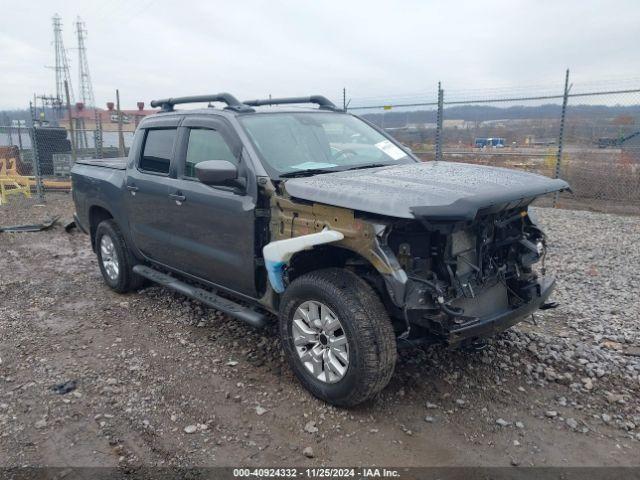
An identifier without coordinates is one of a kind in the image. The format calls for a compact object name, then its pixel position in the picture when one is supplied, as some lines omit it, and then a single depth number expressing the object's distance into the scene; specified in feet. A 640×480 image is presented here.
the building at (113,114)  58.11
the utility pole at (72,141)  50.45
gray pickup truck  10.14
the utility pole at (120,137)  49.88
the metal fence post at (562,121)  32.14
